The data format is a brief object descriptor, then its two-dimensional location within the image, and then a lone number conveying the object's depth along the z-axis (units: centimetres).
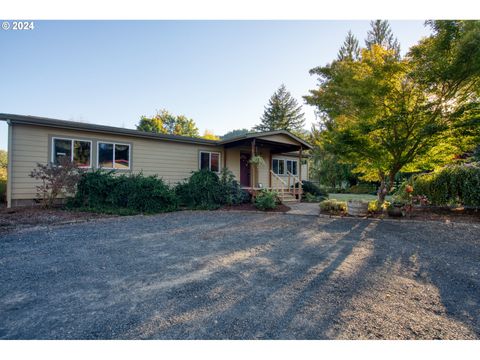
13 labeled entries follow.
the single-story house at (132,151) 746
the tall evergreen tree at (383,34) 2062
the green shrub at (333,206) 793
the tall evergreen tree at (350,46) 2251
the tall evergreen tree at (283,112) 3325
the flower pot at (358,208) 726
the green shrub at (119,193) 762
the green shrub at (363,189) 1913
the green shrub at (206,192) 898
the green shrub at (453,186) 666
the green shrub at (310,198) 1224
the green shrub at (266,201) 852
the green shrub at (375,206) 764
